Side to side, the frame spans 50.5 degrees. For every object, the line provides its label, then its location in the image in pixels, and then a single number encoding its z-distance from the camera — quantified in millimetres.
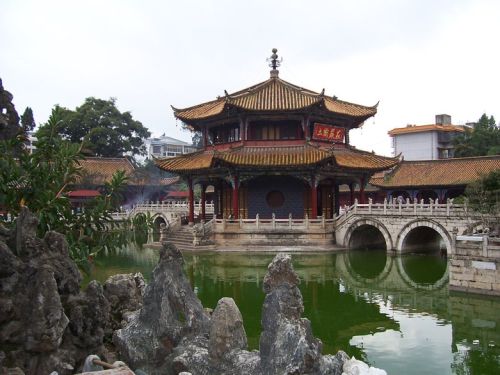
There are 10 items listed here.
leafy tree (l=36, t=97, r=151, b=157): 61844
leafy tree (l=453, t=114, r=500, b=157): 48812
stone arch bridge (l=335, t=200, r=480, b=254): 24295
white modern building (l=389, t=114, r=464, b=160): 63344
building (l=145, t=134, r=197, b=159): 114375
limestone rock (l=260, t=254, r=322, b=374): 6250
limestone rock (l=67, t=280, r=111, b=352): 6758
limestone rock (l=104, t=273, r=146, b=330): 8727
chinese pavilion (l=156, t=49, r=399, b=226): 29188
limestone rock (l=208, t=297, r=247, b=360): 6691
